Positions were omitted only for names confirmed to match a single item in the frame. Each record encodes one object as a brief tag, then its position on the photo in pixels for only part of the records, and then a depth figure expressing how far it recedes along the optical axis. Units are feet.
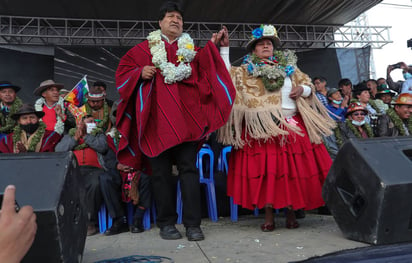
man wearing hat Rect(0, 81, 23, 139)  13.87
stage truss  27.53
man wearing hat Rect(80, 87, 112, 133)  12.42
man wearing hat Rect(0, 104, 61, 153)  11.50
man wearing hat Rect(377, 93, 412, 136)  14.62
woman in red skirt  9.44
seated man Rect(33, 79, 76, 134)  13.07
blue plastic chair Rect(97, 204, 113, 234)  10.83
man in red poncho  8.78
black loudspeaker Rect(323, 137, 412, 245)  6.72
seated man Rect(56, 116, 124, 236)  10.64
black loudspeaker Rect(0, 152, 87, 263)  5.21
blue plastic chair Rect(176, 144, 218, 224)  11.47
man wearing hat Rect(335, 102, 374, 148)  14.23
